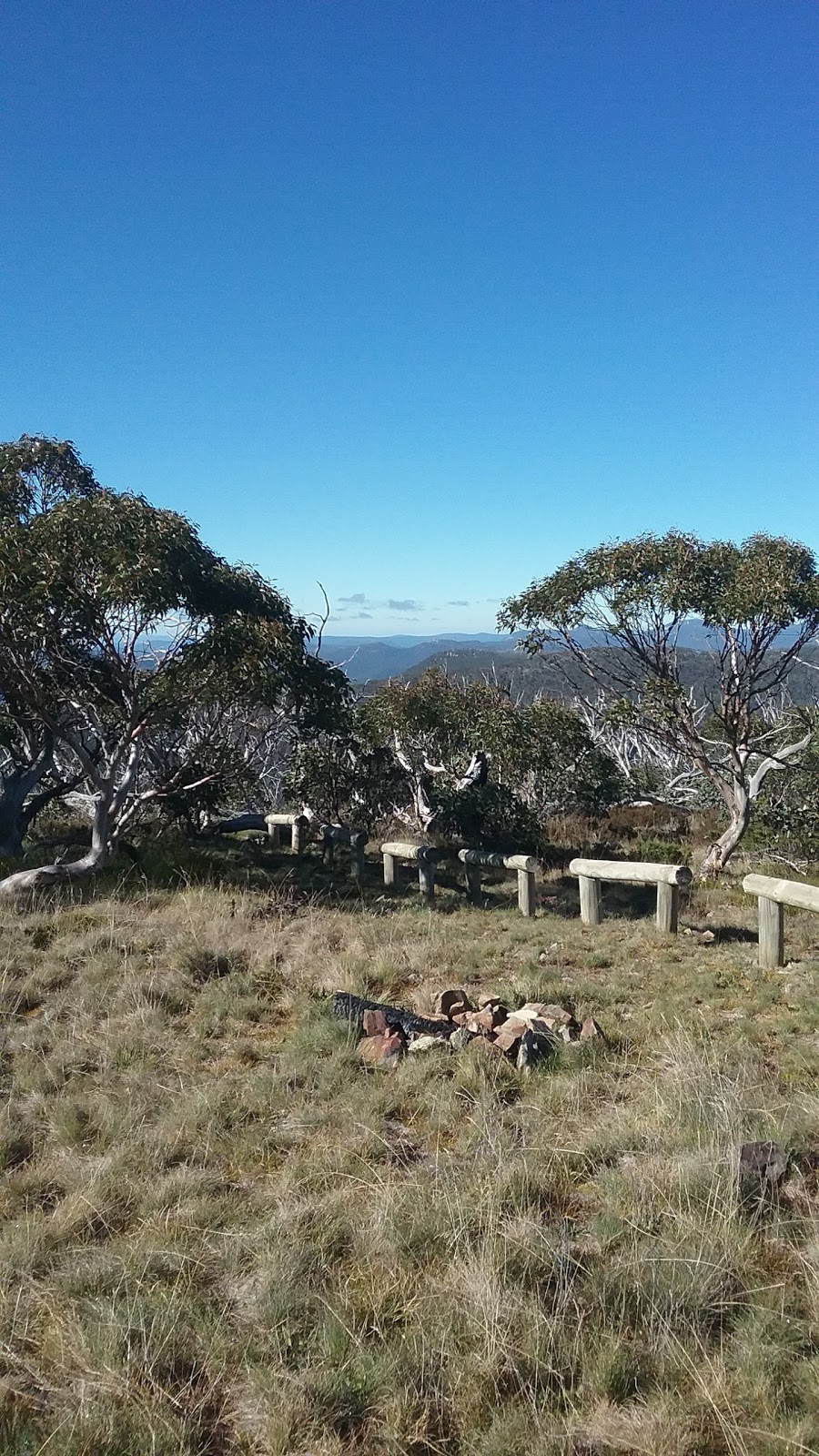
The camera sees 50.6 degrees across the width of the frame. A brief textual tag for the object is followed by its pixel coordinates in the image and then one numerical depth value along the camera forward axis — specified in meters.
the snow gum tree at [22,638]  9.92
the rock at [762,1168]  3.79
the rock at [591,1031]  5.57
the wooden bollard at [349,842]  12.79
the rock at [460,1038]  5.44
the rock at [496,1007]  5.92
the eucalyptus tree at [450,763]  15.16
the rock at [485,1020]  5.66
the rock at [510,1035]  5.37
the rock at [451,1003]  6.20
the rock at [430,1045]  5.45
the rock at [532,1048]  5.27
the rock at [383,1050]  5.30
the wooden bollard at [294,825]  14.55
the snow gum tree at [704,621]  12.76
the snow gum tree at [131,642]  9.80
